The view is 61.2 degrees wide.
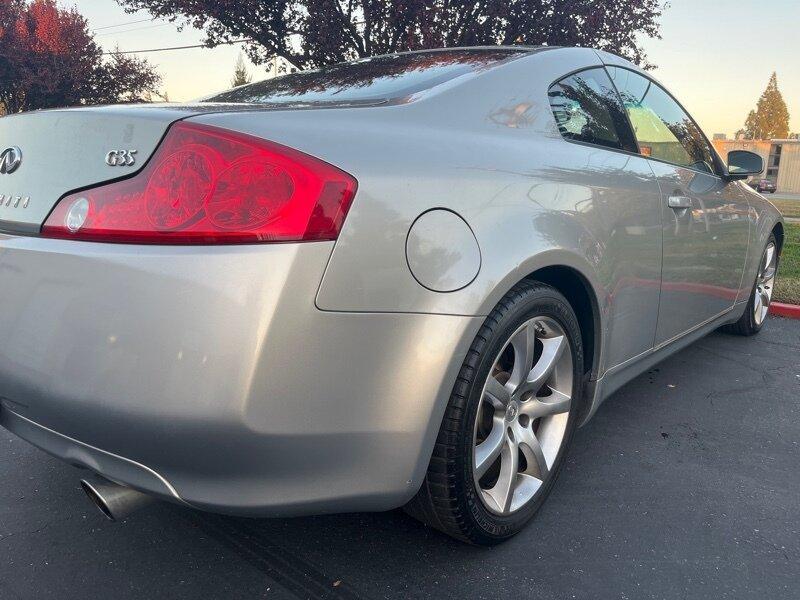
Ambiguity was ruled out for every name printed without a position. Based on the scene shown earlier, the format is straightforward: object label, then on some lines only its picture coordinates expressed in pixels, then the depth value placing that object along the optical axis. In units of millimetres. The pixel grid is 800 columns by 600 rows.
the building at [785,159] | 51188
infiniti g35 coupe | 1396
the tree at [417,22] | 10773
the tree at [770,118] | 84312
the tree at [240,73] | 56631
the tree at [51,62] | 21859
